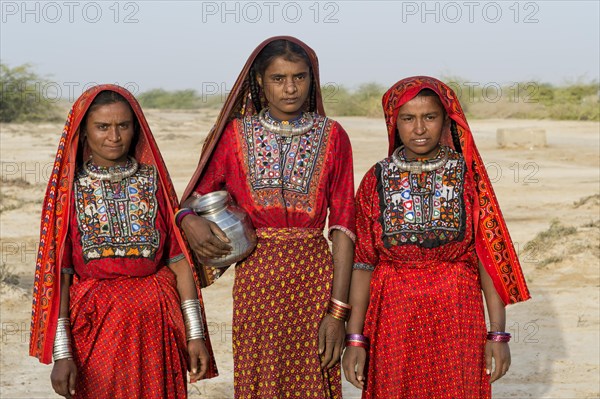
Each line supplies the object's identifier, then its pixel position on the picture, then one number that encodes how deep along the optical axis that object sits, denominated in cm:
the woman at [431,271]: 367
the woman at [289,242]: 375
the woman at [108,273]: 369
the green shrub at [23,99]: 2484
